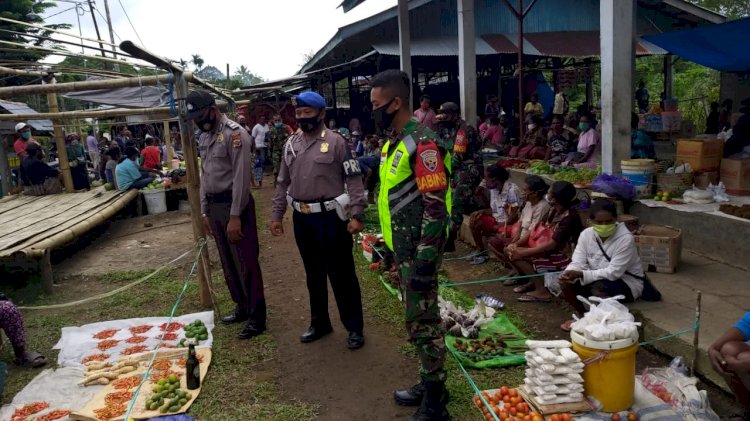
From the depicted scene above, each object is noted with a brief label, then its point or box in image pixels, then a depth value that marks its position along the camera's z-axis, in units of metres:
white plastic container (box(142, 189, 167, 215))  11.66
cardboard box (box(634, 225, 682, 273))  5.29
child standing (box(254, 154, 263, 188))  15.00
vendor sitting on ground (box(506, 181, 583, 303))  5.21
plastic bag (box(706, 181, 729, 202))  6.18
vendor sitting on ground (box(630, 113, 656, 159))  8.55
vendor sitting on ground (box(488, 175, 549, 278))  5.60
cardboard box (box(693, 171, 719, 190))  6.82
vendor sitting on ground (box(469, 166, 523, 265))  6.80
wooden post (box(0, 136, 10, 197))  12.64
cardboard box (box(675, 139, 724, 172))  6.75
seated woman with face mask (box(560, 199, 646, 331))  4.34
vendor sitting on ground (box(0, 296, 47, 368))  4.58
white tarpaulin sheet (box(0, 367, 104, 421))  3.96
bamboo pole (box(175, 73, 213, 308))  5.51
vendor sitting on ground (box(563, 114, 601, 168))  9.40
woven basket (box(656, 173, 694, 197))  6.55
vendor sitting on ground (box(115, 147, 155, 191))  11.42
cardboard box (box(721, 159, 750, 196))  6.45
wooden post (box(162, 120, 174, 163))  16.30
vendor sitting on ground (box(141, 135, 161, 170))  13.76
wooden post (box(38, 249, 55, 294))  6.55
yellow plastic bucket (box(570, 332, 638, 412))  3.18
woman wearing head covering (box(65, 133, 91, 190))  11.97
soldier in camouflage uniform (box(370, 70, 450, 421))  3.16
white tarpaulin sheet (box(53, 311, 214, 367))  4.82
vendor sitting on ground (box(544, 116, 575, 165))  9.81
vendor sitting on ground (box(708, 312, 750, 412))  2.88
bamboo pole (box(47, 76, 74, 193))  10.07
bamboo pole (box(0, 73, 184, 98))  5.55
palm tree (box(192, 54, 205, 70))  44.25
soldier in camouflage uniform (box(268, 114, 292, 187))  13.69
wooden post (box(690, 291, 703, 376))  3.62
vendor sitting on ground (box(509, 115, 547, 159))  10.36
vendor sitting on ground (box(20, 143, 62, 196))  11.05
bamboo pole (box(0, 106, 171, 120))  8.28
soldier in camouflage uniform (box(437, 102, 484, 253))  7.55
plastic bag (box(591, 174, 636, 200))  6.31
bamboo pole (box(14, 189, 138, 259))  6.38
